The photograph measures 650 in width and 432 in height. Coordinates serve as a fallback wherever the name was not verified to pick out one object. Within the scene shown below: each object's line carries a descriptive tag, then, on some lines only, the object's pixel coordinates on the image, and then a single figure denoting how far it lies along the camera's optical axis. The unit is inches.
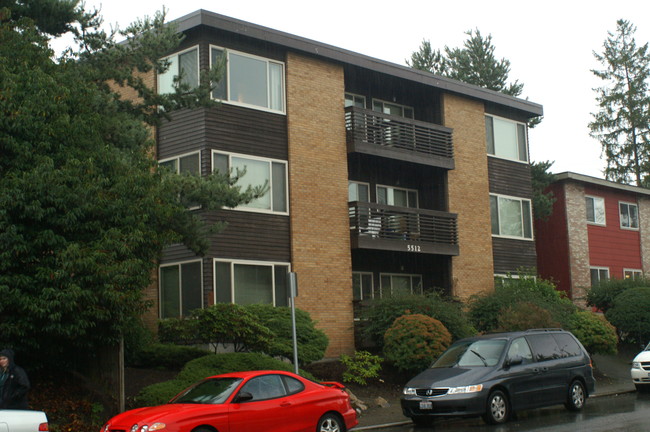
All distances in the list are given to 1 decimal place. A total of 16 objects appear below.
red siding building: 1391.5
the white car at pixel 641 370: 790.5
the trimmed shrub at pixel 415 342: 774.5
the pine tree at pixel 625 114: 2208.4
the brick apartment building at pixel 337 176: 851.4
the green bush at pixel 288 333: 735.1
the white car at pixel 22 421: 369.4
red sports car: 440.4
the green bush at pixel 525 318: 850.1
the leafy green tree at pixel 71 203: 505.4
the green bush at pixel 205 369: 587.8
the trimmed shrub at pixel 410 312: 850.8
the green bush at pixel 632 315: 1113.4
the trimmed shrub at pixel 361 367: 783.1
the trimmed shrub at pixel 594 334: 965.8
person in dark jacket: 455.5
